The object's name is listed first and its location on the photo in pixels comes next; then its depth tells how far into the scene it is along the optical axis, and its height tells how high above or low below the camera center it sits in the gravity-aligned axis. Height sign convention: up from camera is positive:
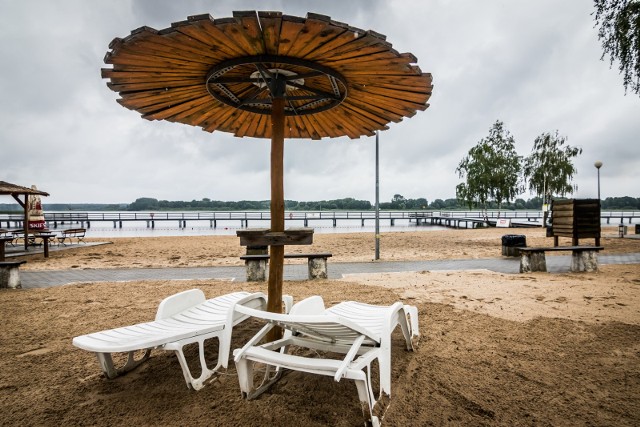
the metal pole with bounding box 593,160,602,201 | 19.19 +2.42
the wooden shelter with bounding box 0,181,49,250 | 13.37 +0.92
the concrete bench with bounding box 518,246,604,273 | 7.29 -1.09
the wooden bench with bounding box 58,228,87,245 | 14.48 -0.72
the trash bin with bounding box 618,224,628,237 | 16.02 -1.12
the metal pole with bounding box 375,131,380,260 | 10.05 +0.62
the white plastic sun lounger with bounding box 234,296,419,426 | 1.95 -0.90
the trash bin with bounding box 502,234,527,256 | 10.31 -1.06
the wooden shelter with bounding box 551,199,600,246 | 8.67 -0.27
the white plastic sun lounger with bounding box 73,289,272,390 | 2.32 -0.89
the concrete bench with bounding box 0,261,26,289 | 6.28 -1.09
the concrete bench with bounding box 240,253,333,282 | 6.89 -1.11
